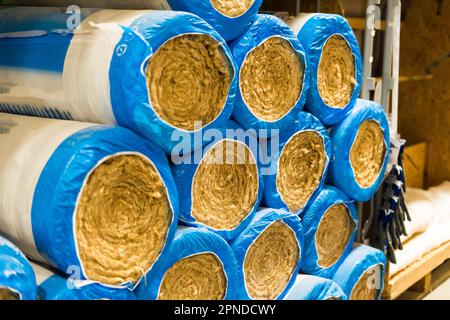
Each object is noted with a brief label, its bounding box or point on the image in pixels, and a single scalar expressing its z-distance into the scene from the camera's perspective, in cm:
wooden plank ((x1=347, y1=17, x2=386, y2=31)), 278
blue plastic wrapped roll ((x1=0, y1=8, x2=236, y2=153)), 155
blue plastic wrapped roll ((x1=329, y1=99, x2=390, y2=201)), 245
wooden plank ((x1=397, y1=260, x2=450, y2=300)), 347
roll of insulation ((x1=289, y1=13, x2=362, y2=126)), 226
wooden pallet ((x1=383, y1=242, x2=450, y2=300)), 297
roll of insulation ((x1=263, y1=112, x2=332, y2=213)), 217
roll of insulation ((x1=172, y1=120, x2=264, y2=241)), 179
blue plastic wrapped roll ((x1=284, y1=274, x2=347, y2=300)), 226
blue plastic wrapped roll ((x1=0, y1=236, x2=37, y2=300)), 131
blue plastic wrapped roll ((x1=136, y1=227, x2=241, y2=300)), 172
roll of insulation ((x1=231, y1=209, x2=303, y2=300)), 204
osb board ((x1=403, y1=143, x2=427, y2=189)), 413
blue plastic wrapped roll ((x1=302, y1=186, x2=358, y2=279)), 239
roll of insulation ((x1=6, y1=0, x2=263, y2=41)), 172
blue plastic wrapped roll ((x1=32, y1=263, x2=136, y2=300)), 144
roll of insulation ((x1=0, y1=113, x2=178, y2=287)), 143
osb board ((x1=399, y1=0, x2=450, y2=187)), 411
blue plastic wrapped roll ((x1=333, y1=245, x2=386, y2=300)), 254
